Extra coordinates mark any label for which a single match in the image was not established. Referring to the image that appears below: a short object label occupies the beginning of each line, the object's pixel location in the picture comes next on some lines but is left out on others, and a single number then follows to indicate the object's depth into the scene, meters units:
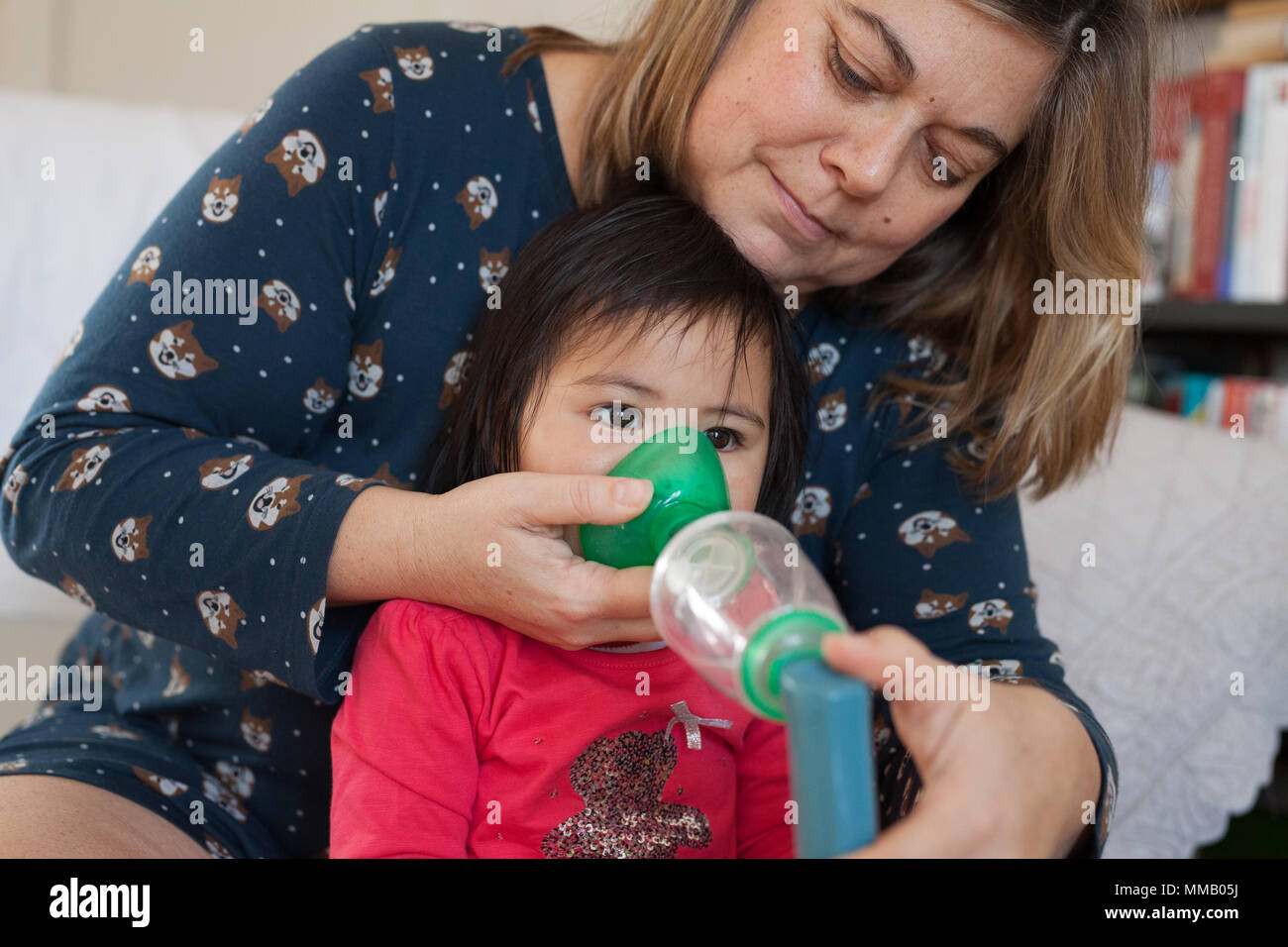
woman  0.85
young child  0.87
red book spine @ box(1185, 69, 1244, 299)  2.23
